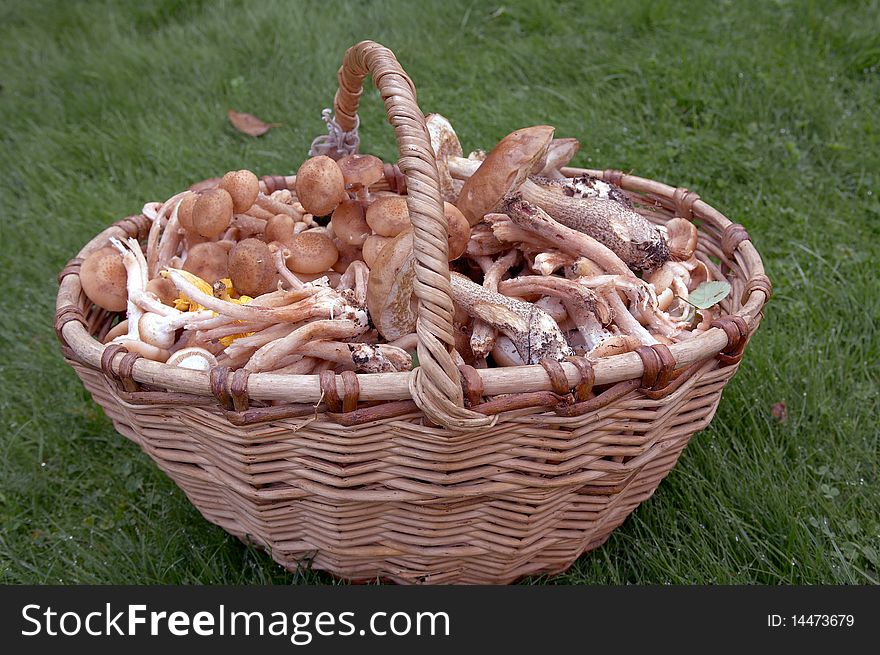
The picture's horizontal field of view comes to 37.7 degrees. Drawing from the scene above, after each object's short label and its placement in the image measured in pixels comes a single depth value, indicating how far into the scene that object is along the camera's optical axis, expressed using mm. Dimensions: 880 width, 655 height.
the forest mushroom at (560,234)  821
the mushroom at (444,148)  875
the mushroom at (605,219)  834
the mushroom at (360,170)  844
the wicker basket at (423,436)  712
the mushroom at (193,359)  772
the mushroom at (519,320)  768
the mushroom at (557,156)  889
